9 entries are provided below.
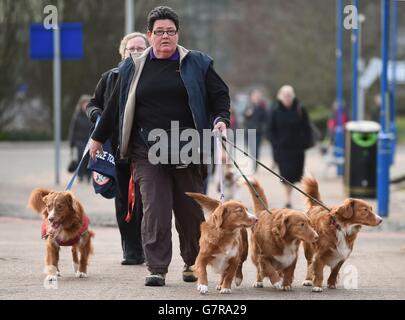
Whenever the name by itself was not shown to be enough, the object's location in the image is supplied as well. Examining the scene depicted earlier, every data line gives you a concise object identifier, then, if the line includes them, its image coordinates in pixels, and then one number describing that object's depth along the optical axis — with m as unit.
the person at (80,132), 44.47
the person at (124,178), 19.36
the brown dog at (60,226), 18.04
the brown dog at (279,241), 16.69
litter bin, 37.94
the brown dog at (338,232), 17.34
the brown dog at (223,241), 16.30
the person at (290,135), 34.97
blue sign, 43.78
